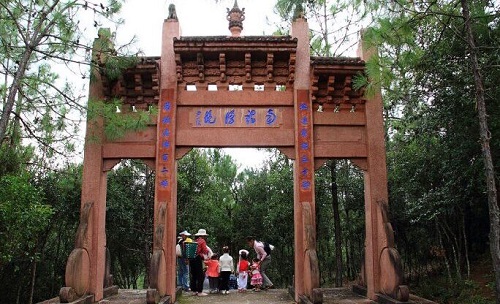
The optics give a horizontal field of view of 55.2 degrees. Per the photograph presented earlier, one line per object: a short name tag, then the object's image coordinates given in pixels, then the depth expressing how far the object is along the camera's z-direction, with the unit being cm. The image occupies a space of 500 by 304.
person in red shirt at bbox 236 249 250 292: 1003
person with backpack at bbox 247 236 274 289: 980
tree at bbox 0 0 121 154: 623
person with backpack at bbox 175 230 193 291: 981
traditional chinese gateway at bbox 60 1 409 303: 784
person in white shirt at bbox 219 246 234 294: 945
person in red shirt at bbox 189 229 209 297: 923
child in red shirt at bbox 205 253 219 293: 961
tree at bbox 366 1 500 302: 553
